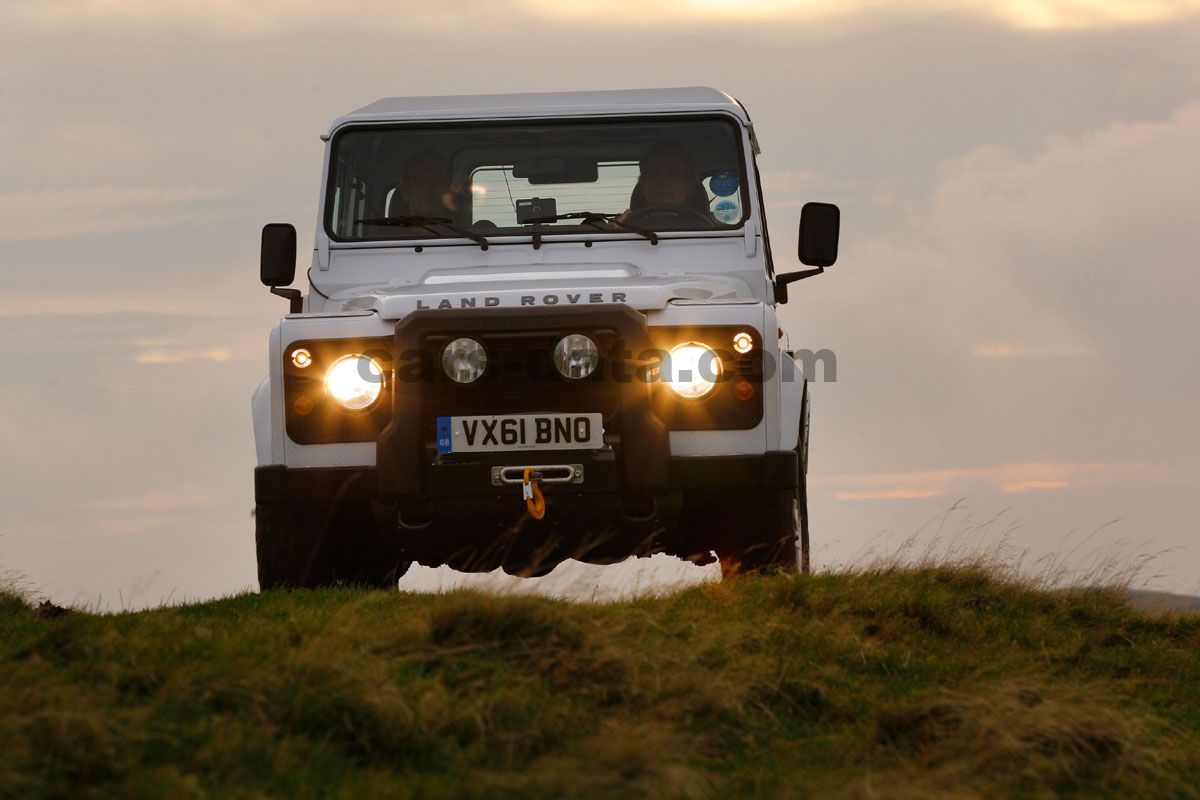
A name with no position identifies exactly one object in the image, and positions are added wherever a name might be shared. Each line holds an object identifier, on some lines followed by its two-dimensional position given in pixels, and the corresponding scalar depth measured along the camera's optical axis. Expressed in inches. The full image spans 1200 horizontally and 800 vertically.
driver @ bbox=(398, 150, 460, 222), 711.1
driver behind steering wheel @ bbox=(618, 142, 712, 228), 713.6
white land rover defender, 582.9
